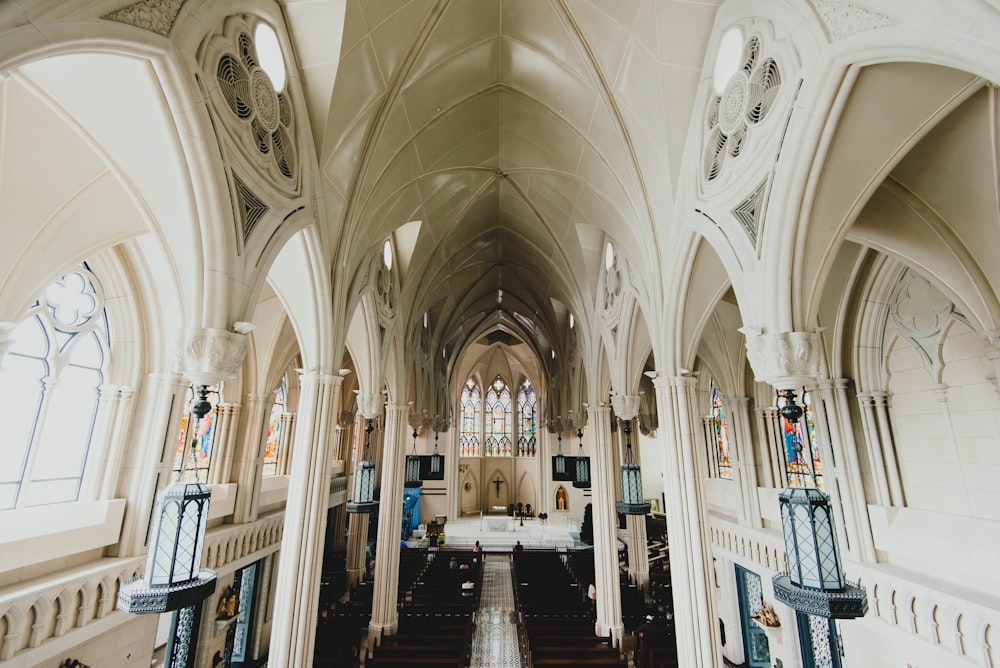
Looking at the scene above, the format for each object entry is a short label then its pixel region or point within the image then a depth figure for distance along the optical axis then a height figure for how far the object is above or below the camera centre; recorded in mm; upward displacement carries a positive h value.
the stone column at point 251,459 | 11281 -269
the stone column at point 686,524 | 6602 -1122
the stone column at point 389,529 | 10812 -1975
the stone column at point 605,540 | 10703 -2170
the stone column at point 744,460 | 11500 -241
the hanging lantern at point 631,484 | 10820 -800
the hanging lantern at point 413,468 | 15302 -640
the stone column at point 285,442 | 13945 +190
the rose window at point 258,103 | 4551 +3705
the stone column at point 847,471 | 7598 -334
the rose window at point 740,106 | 4758 +3860
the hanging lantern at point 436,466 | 19847 -732
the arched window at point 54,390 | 6133 +824
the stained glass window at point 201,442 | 9870 +140
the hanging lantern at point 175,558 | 3287 -824
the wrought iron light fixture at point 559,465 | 20359 -673
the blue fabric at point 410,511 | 23594 -3312
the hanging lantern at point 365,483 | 11027 -826
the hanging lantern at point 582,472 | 16562 -809
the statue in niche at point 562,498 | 27828 -2900
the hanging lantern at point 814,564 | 3445 -881
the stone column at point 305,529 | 6387 -1192
